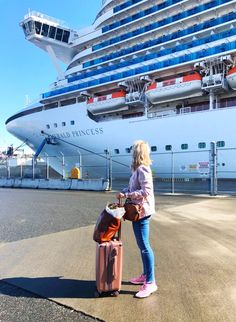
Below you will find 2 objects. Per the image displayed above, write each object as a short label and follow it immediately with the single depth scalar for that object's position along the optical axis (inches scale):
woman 131.6
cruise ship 730.2
